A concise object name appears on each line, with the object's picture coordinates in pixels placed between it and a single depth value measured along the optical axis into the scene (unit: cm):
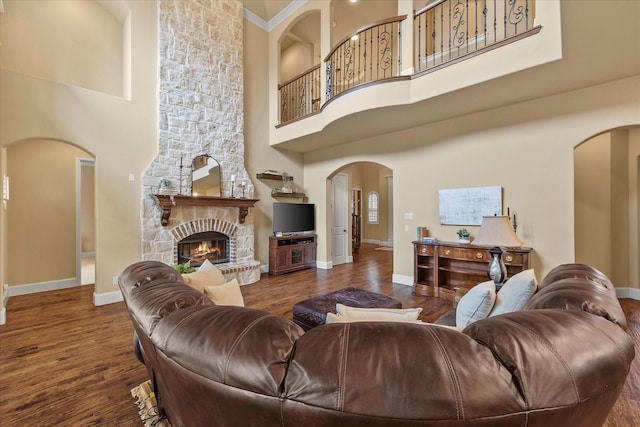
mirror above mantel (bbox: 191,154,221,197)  487
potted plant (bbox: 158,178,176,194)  442
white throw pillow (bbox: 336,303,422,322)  133
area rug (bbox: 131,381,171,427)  168
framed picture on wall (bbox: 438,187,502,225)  407
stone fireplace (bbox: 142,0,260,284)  449
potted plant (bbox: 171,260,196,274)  282
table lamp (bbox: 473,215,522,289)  223
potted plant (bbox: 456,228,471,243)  419
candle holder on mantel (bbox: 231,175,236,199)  521
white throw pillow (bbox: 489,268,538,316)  168
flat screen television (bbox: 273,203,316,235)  601
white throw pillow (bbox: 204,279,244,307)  200
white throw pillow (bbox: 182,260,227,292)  208
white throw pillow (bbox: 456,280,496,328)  178
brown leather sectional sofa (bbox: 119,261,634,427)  65
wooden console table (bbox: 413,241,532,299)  369
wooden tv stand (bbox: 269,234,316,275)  581
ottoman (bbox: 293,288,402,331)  250
